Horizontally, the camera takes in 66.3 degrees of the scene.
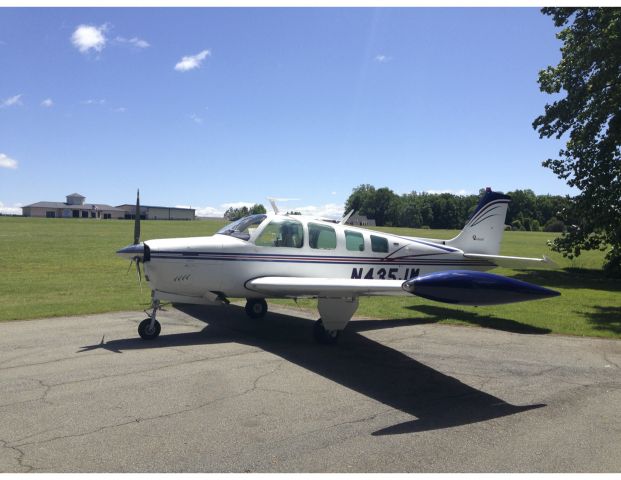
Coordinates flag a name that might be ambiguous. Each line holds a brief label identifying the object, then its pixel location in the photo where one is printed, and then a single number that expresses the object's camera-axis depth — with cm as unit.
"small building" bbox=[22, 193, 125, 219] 15138
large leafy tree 1845
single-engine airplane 888
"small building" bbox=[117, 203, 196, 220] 14312
